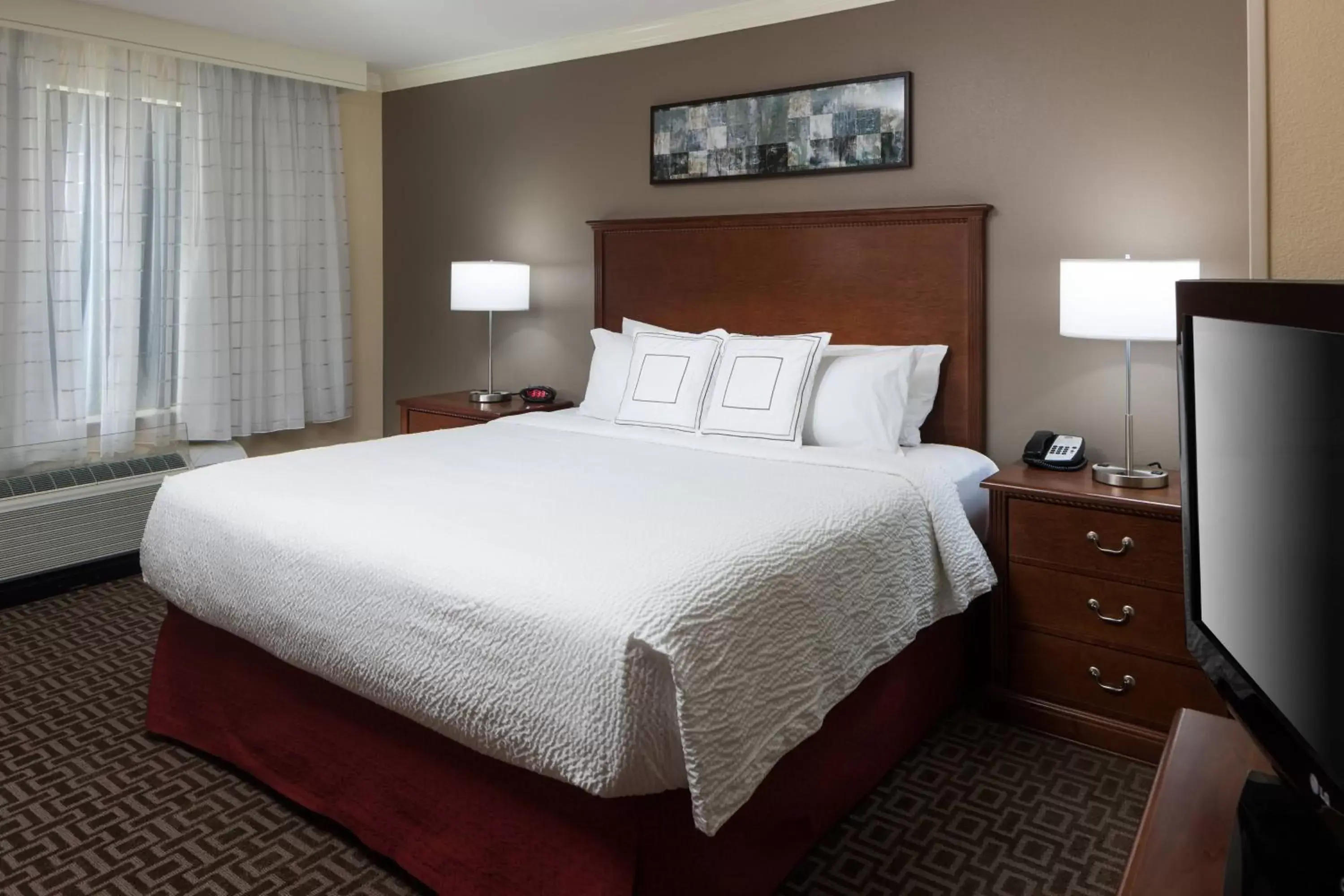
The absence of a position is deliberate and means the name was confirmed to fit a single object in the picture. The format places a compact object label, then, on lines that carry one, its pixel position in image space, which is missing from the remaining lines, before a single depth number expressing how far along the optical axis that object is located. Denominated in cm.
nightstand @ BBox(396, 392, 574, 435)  407
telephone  284
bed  159
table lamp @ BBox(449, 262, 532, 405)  418
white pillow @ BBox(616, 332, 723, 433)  329
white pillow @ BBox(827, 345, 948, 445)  318
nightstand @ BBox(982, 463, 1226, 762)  244
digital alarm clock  430
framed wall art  339
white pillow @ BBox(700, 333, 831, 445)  305
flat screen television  76
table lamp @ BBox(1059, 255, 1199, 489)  250
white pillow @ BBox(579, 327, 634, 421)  366
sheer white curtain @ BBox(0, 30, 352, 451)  385
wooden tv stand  95
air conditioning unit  359
